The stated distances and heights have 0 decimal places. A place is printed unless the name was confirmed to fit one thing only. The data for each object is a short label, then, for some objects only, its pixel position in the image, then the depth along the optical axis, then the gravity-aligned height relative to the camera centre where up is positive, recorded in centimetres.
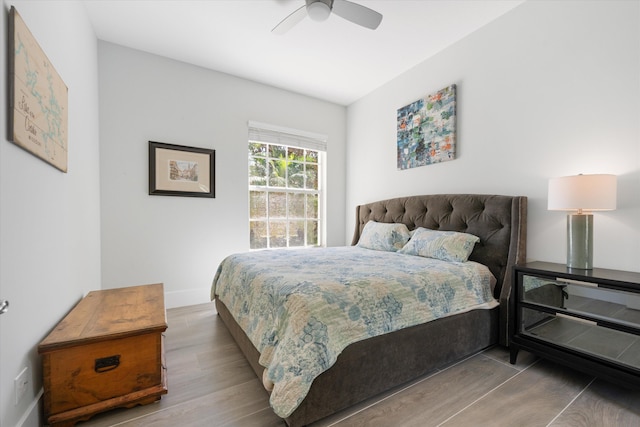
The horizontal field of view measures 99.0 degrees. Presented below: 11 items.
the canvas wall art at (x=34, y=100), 112 +53
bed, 136 -77
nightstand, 150 -67
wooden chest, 128 -78
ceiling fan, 194 +146
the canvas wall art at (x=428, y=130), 285 +89
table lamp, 168 +4
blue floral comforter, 126 -55
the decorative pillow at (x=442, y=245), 232 -33
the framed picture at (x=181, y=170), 302 +44
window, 371 +29
